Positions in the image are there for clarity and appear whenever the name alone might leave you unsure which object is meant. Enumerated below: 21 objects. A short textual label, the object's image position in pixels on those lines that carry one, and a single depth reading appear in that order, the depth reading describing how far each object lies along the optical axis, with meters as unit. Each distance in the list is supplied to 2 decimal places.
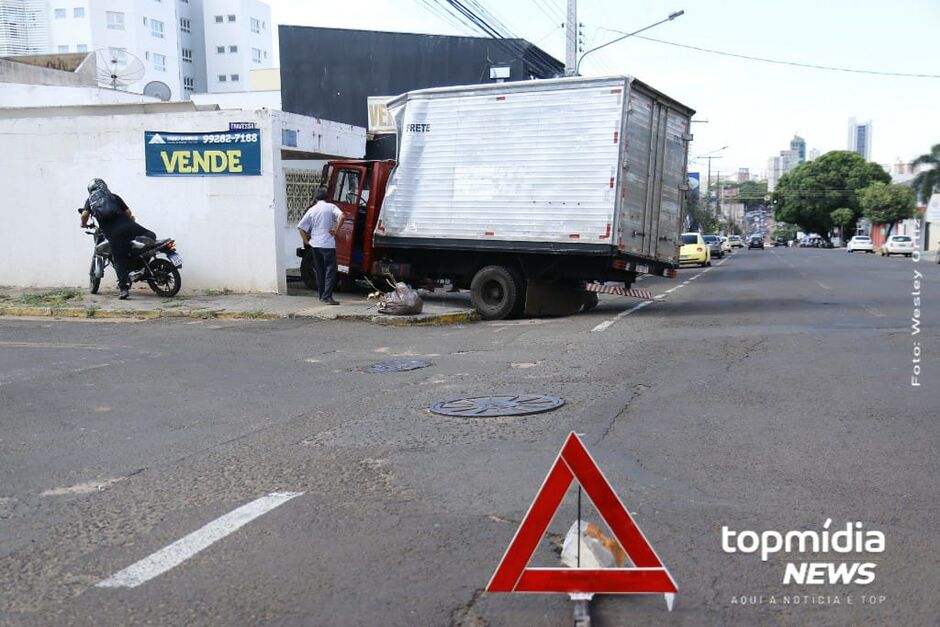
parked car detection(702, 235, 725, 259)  49.21
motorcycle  14.59
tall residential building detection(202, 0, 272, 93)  84.00
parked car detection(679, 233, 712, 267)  35.12
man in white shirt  14.09
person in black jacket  14.02
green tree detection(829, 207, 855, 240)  91.25
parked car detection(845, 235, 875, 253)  64.38
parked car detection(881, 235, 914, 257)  51.50
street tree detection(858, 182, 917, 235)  76.00
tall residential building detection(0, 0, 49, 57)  68.06
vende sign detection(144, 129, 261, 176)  15.17
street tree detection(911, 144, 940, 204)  51.69
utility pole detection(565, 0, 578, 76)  23.83
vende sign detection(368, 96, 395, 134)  28.69
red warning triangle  3.21
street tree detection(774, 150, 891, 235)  91.19
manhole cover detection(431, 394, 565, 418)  6.63
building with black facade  29.16
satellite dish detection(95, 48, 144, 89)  25.77
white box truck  12.80
